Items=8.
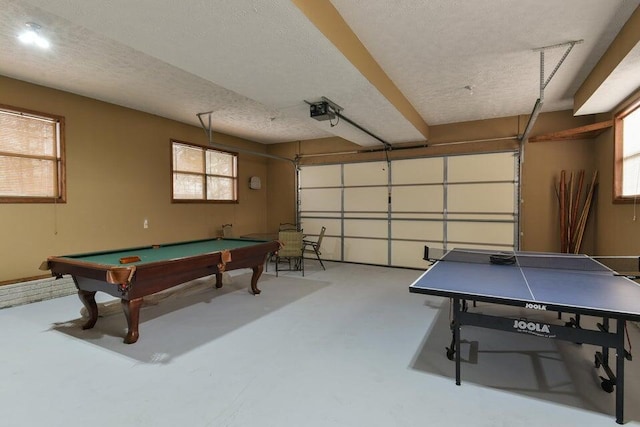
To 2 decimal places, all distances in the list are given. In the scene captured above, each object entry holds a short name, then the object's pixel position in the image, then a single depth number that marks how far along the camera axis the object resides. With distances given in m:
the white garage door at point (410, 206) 5.99
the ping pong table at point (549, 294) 1.90
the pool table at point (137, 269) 2.90
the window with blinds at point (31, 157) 4.10
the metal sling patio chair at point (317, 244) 6.79
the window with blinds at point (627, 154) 3.77
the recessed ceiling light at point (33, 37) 2.90
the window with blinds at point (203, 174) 6.34
